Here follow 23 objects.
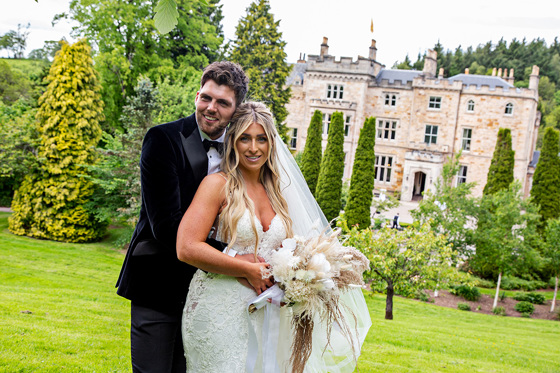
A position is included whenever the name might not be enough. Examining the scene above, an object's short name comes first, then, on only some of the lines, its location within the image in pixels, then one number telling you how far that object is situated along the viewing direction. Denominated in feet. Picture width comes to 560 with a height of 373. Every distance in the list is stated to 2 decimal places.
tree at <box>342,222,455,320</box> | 36.14
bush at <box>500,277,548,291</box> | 62.49
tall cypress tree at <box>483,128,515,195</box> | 73.36
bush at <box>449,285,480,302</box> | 56.54
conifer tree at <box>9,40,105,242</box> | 56.29
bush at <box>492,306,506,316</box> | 51.29
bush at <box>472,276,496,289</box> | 63.16
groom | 8.45
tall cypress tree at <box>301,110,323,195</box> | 80.48
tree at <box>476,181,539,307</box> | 52.26
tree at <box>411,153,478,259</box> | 54.54
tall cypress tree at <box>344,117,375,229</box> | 70.49
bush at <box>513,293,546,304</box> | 56.54
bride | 8.23
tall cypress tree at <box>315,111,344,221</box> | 73.36
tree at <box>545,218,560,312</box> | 53.88
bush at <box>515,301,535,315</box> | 52.24
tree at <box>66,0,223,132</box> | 67.82
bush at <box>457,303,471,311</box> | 52.34
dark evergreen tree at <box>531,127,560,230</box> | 69.46
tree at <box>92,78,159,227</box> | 53.78
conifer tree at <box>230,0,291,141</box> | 85.25
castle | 112.06
